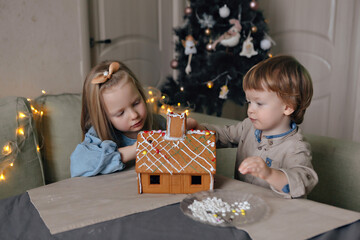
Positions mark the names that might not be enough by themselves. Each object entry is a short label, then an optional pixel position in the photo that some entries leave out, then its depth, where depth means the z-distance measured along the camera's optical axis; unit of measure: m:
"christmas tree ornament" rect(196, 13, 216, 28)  2.71
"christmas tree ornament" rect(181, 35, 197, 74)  2.74
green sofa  1.51
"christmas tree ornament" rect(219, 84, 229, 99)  2.71
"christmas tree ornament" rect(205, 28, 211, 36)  2.72
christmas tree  2.65
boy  1.12
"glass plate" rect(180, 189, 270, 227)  0.83
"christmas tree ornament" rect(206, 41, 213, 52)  2.72
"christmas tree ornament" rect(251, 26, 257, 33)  2.62
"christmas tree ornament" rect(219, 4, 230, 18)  2.61
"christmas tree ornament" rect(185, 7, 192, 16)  2.75
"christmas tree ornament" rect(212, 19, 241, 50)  2.61
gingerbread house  0.97
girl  1.21
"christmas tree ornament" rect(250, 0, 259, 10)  2.62
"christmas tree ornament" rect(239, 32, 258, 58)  2.63
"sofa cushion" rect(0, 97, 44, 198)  1.53
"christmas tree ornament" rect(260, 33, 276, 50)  2.62
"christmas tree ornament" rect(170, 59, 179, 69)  2.91
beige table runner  0.80
